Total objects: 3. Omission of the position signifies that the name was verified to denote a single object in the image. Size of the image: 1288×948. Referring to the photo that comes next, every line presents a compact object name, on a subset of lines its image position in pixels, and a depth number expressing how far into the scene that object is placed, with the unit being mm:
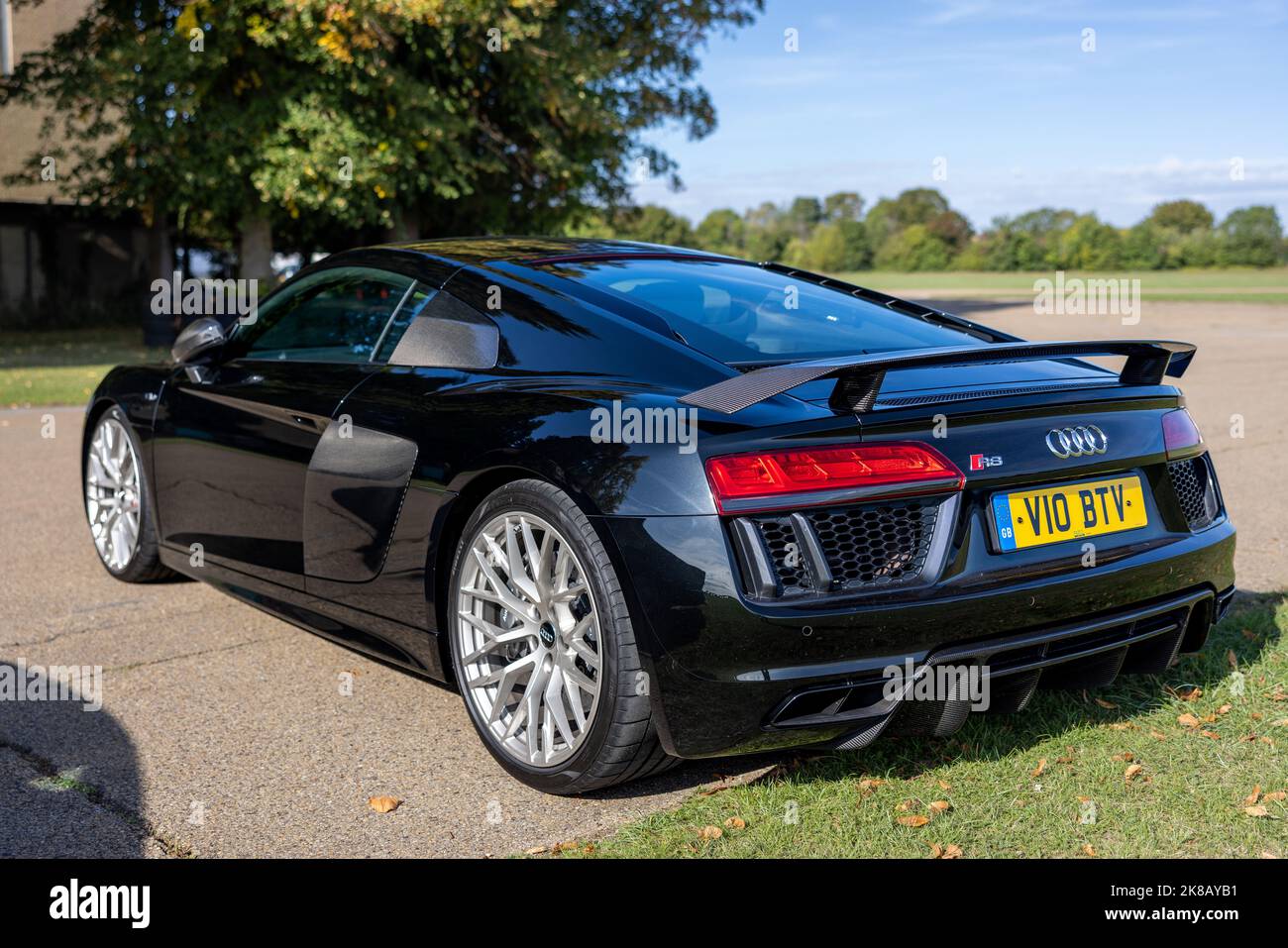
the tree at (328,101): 19297
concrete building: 28703
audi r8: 2920
